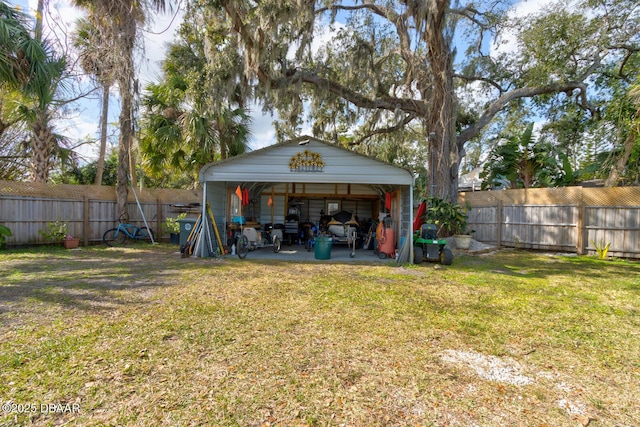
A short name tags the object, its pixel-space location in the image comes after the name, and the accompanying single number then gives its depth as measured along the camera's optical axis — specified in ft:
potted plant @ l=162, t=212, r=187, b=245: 37.86
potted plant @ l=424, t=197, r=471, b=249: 30.96
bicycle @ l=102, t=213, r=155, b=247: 35.60
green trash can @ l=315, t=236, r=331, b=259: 27.96
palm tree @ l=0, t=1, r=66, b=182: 18.58
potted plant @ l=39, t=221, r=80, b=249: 31.89
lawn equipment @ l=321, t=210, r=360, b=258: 32.02
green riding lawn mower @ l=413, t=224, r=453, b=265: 26.43
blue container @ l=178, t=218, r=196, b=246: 29.17
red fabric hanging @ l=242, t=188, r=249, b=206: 32.12
